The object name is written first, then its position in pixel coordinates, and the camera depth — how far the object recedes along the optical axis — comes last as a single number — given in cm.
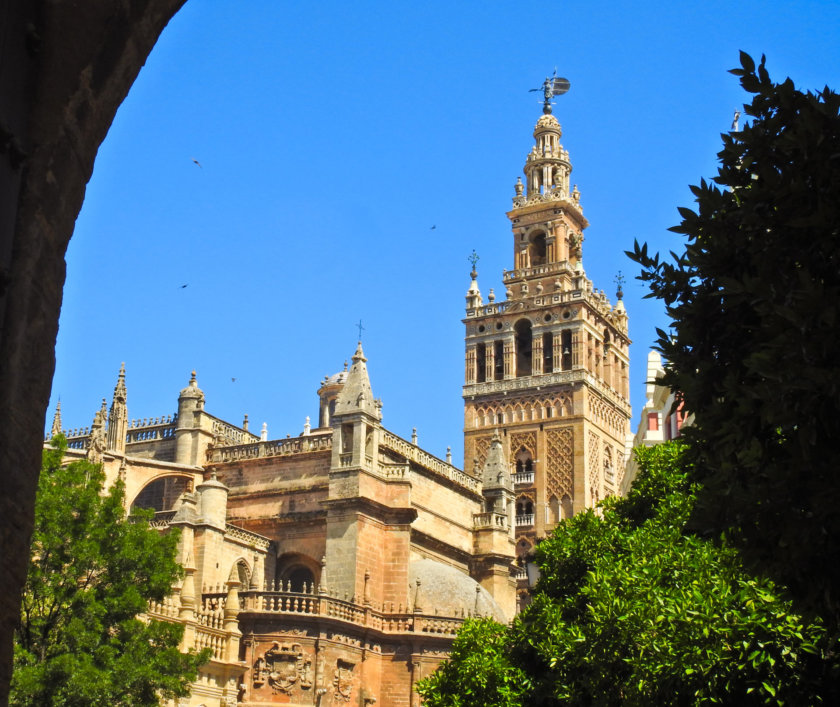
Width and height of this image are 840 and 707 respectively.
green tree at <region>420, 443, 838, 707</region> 1245
